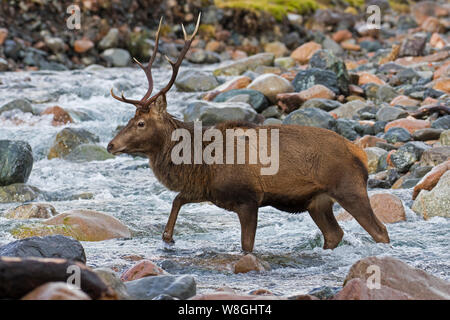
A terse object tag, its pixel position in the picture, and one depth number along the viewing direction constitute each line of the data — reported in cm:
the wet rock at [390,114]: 1310
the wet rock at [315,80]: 1591
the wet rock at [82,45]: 2533
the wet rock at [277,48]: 2966
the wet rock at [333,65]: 1609
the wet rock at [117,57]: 2480
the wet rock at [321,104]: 1433
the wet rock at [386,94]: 1548
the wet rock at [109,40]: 2608
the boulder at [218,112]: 1350
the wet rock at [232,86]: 1652
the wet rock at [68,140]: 1303
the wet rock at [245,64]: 2075
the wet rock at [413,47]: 2209
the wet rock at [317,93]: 1488
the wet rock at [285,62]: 2270
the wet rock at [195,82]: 1834
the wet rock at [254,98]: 1477
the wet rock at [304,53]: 2389
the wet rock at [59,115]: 1513
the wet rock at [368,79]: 1720
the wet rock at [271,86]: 1526
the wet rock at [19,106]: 1534
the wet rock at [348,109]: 1405
